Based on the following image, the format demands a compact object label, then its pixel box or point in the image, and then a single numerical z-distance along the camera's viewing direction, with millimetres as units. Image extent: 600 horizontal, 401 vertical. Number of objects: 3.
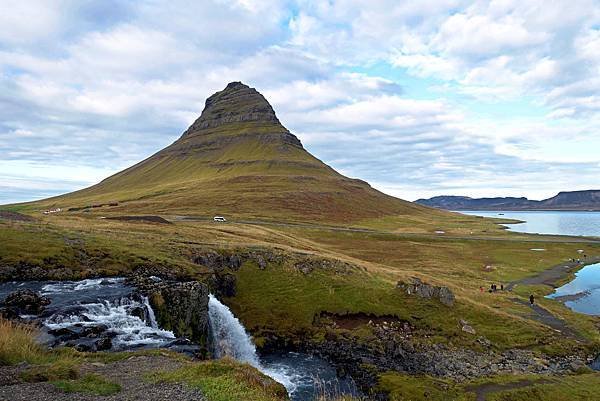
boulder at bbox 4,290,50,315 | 34000
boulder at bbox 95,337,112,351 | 29109
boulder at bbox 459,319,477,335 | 54625
